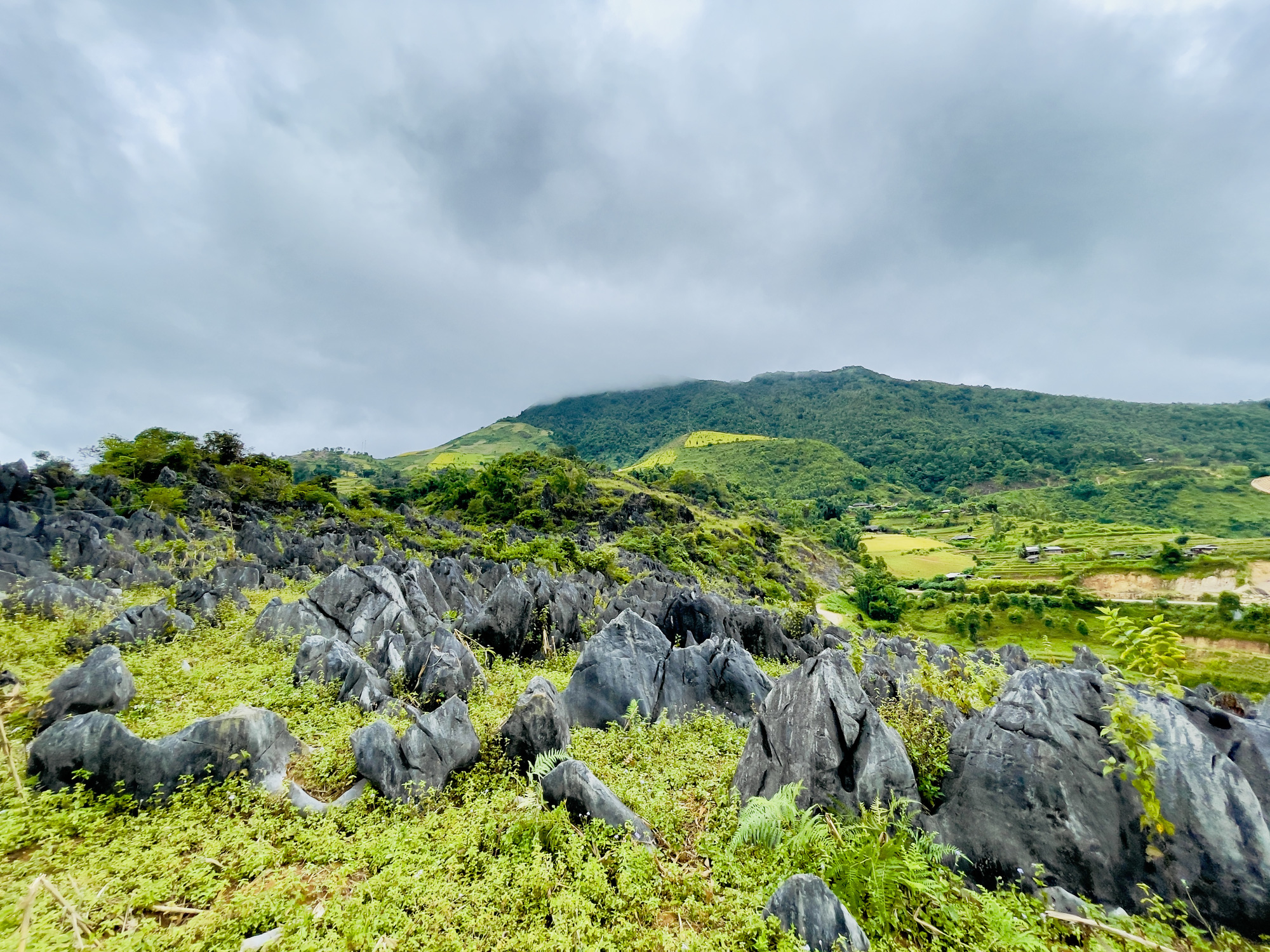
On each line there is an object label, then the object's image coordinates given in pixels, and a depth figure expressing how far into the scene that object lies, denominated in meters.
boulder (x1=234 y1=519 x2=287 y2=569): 23.42
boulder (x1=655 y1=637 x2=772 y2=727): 11.02
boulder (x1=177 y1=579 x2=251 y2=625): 13.83
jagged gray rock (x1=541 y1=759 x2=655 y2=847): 6.38
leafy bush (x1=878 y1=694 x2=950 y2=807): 6.75
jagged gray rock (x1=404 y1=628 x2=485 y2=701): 10.70
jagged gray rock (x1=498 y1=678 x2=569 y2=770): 8.02
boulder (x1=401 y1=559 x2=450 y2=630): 16.16
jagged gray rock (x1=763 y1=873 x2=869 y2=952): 4.45
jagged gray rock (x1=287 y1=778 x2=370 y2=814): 6.52
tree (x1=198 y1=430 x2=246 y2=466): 47.55
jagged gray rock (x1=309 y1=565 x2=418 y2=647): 13.84
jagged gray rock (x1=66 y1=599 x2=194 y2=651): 11.01
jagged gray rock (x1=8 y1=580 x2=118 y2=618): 12.12
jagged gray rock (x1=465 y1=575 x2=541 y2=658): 15.27
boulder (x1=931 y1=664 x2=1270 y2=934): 5.07
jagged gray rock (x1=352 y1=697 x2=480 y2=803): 7.10
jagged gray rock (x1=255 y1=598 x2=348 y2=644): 12.80
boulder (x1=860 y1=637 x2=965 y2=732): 8.81
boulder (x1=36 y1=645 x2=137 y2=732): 7.93
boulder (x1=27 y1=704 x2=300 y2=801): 6.32
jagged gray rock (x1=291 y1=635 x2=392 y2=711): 9.96
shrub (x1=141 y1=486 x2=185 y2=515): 31.97
